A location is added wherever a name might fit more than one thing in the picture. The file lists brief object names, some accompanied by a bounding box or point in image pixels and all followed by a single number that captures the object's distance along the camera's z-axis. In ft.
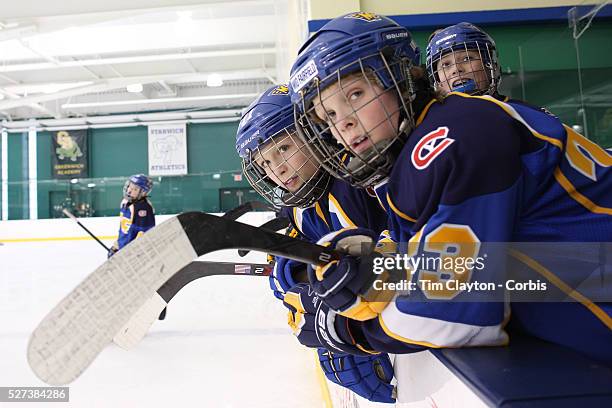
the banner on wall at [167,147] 39.37
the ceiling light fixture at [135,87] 32.95
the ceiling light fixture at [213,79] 31.01
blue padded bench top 1.22
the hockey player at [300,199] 2.85
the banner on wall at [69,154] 40.22
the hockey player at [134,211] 12.64
